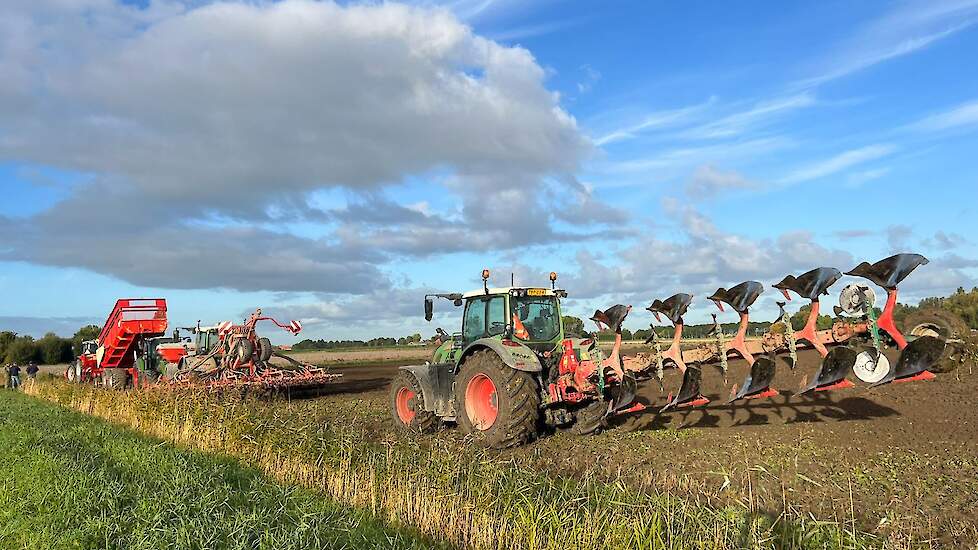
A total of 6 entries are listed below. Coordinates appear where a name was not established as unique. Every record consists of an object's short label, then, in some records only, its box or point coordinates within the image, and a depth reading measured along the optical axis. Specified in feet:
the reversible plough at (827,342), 22.09
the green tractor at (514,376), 26.81
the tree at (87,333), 172.94
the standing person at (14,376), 87.35
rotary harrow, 52.65
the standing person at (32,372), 81.58
